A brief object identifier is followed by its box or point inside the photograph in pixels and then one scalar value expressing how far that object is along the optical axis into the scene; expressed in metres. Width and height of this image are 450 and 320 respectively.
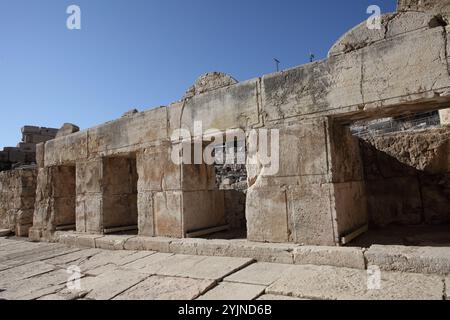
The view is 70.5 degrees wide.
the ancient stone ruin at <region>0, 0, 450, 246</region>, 3.35
